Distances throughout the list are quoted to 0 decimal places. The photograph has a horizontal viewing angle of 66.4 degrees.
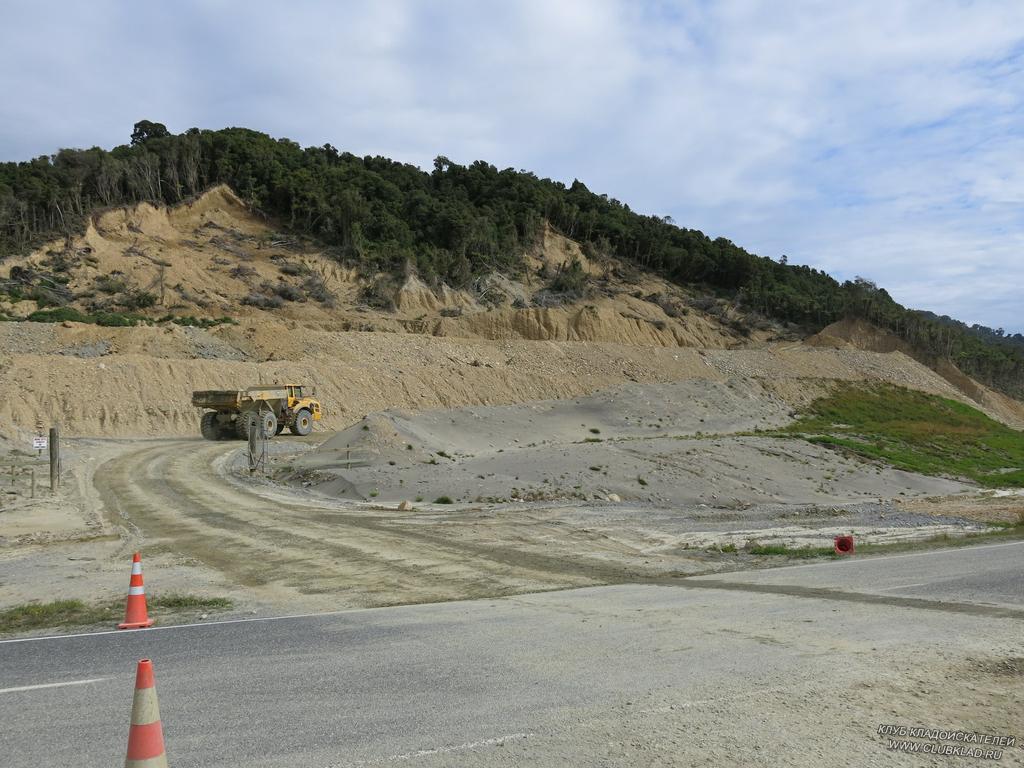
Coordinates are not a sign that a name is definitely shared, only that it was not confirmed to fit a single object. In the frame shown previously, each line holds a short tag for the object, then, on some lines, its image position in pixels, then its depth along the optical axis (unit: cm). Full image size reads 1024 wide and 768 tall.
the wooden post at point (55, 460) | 2123
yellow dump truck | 3372
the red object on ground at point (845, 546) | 1433
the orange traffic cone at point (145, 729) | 381
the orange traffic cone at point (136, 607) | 856
